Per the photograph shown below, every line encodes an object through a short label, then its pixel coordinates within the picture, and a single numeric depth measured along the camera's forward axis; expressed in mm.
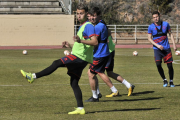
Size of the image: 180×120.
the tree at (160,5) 89113
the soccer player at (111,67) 16812
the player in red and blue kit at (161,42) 19903
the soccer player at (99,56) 15353
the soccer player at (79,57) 12126
